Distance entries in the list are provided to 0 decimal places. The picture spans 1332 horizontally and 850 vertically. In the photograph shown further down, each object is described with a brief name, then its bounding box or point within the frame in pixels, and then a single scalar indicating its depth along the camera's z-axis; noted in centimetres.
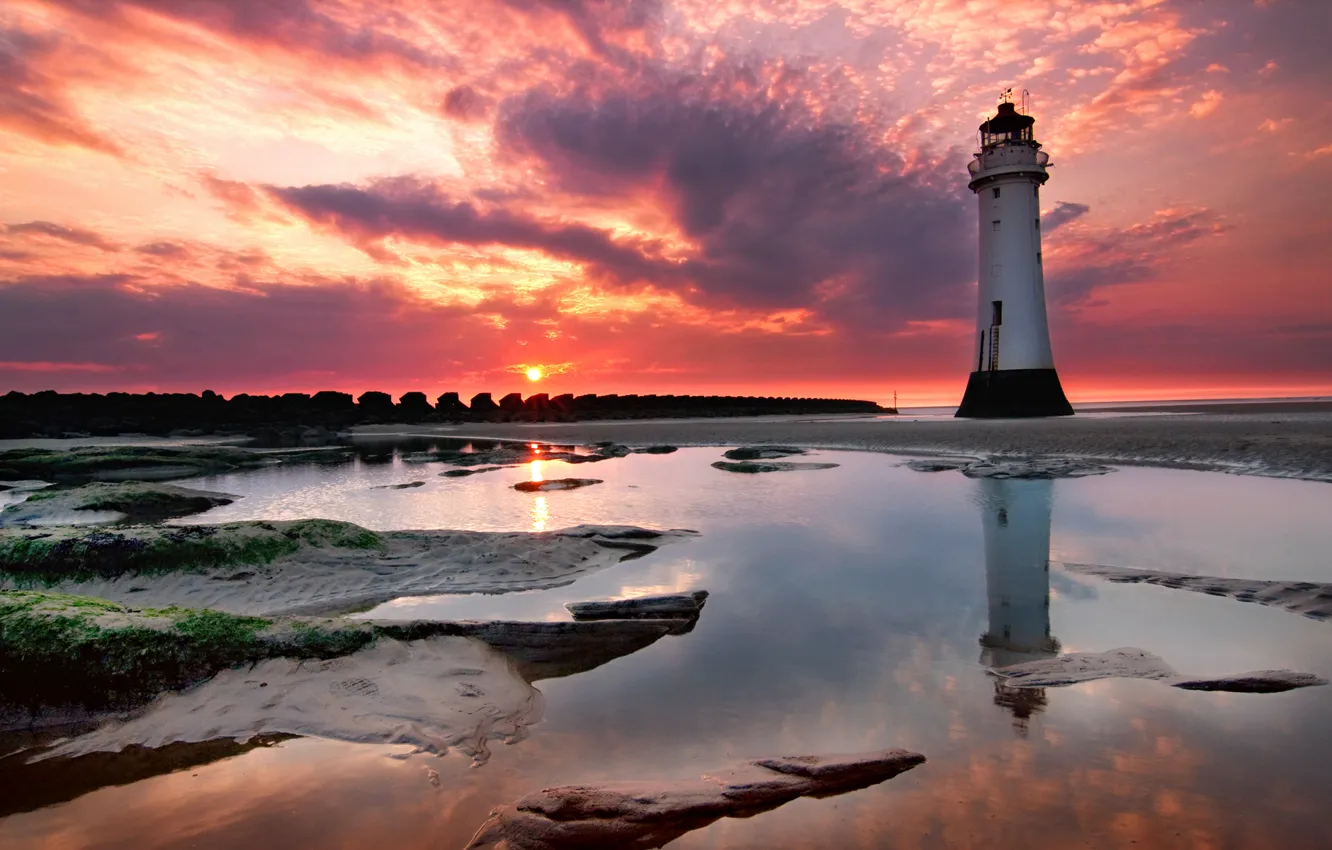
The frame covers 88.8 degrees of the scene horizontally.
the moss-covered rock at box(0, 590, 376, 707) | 469
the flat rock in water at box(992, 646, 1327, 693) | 470
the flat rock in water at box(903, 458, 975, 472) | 2063
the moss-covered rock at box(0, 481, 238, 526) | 1339
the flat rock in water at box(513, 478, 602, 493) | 1805
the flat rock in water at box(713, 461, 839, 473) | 2169
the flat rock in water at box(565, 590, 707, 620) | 652
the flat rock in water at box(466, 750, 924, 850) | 312
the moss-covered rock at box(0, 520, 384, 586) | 805
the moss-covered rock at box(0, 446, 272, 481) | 2297
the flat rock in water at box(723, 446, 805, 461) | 2539
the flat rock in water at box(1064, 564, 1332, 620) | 660
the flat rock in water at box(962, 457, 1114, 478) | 1791
